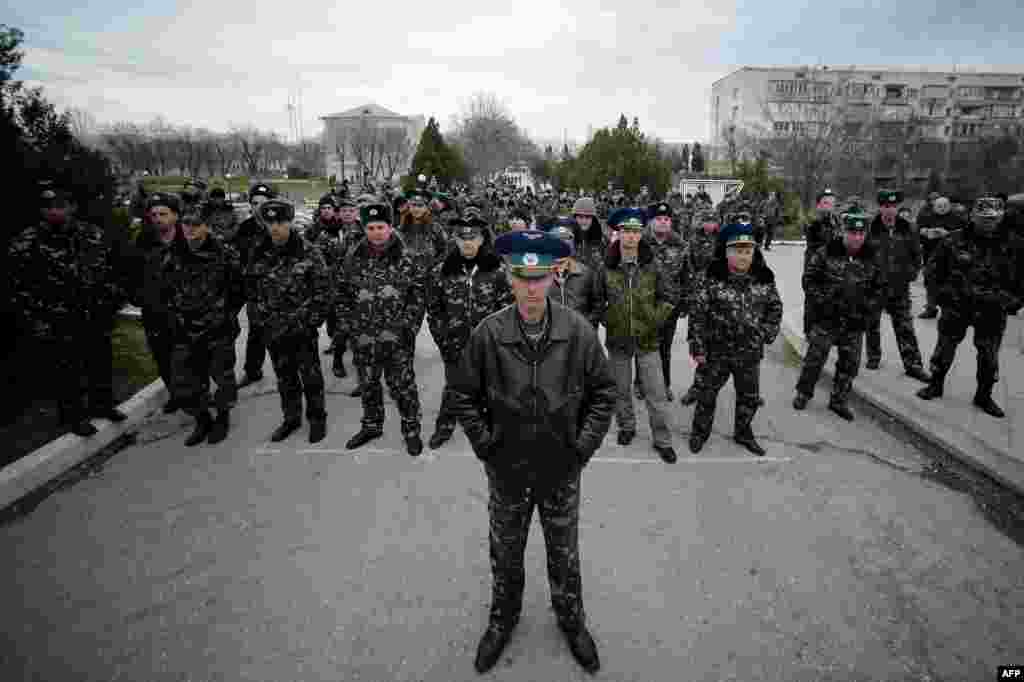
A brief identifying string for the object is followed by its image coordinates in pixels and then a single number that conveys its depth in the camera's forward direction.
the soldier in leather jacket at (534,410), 2.48
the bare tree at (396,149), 77.41
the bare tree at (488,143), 54.66
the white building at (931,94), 62.91
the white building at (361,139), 77.88
